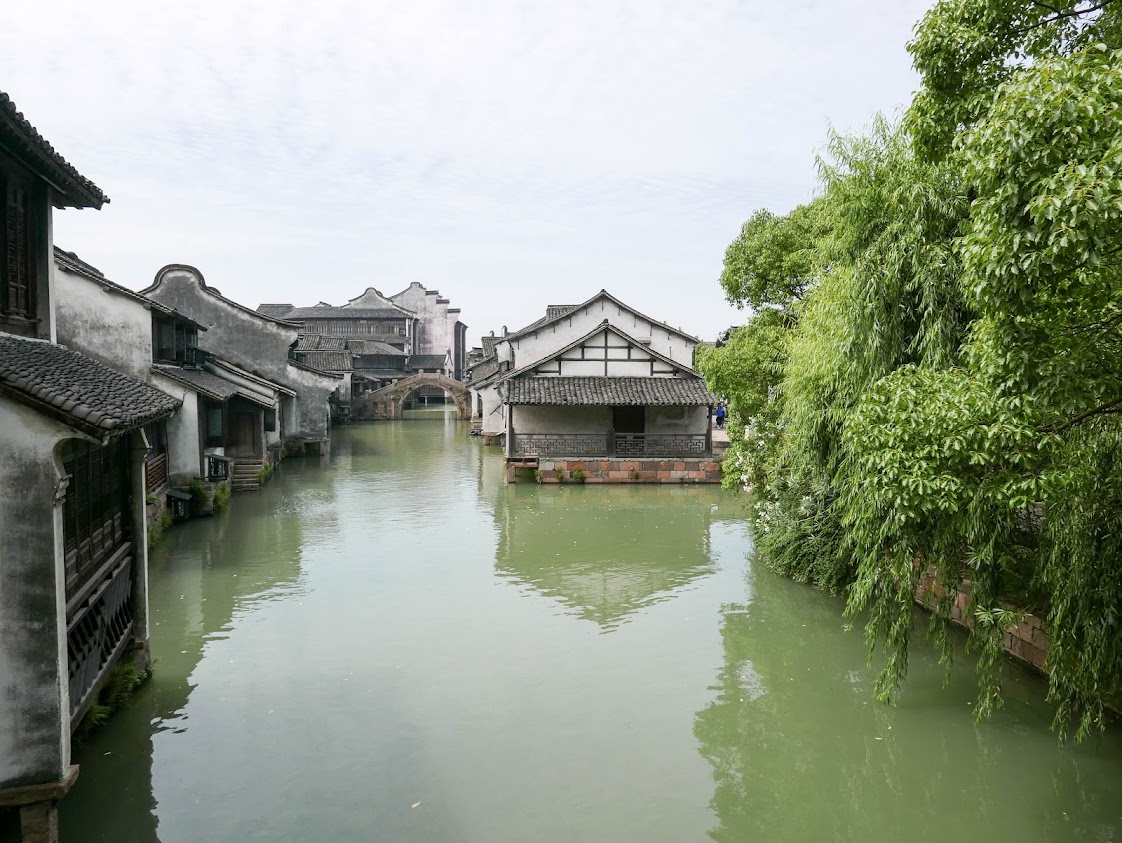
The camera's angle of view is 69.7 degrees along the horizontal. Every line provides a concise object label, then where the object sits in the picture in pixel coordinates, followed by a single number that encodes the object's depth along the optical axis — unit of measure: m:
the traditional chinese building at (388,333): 62.59
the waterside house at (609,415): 26.16
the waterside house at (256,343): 28.48
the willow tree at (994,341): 4.89
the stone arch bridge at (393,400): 53.50
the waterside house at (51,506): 5.63
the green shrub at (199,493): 19.03
